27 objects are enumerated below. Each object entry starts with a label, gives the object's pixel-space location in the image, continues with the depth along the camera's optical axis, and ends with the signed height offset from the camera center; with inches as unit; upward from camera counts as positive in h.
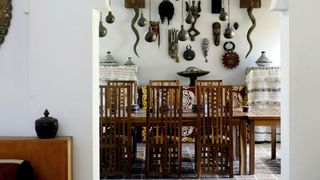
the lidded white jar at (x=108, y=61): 303.9 +19.3
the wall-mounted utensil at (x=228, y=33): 293.2 +36.8
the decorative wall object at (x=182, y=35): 281.3 +34.3
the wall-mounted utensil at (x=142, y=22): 300.5 +45.6
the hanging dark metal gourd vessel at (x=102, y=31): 283.7 +37.7
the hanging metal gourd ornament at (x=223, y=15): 291.3 +48.4
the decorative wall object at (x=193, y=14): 303.4 +51.2
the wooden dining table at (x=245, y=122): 204.1 -15.8
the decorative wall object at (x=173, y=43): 306.7 +31.8
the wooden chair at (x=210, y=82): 245.4 +3.9
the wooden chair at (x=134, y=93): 265.1 -2.4
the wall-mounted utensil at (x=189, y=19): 293.1 +46.4
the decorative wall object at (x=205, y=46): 308.2 +29.8
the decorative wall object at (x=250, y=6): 301.9 +56.4
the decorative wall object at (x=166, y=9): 304.7 +54.9
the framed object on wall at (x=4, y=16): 128.1 +21.3
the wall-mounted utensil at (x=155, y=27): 306.8 +42.9
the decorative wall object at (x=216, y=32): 305.3 +39.2
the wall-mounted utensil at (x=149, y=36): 290.9 +34.7
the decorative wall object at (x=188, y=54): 309.4 +24.3
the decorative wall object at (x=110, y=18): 293.6 +47.2
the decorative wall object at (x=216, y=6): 306.7 +57.2
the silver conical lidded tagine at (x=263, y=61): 295.4 +18.4
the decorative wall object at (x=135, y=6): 303.9 +57.0
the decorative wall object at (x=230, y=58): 308.0 +21.0
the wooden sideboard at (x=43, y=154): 122.2 -17.8
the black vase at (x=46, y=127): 122.8 -10.4
